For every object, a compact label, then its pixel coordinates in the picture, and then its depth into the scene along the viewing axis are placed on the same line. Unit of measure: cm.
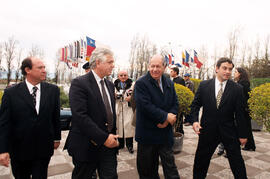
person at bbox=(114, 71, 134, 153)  474
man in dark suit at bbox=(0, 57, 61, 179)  216
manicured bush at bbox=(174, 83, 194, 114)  457
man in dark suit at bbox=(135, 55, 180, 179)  262
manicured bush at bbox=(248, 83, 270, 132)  312
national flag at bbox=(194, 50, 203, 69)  1770
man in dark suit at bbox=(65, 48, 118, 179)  197
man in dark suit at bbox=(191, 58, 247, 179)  280
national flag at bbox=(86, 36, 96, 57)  1116
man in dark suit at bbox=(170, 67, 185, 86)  654
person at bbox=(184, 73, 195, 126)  872
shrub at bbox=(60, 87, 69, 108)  1053
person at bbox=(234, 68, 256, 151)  463
